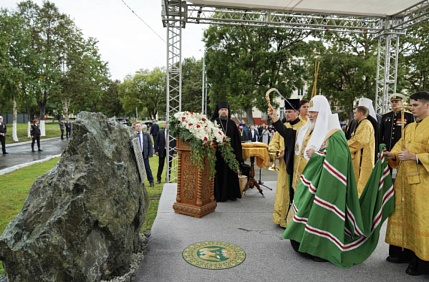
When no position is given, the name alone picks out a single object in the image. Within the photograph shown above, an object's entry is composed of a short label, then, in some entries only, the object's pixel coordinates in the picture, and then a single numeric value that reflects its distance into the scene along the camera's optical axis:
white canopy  9.11
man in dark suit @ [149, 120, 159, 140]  13.65
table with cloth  6.67
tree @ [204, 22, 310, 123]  23.89
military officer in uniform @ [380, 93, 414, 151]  7.23
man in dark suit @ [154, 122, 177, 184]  9.12
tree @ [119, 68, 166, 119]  49.19
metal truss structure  9.75
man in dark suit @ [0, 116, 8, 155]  14.97
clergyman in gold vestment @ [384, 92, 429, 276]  3.29
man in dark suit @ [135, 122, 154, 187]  8.64
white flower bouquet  4.94
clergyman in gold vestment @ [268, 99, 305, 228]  4.80
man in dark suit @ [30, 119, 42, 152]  17.02
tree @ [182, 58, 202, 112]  46.34
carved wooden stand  5.16
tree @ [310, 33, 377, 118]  21.66
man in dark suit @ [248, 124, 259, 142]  17.03
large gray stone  2.62
